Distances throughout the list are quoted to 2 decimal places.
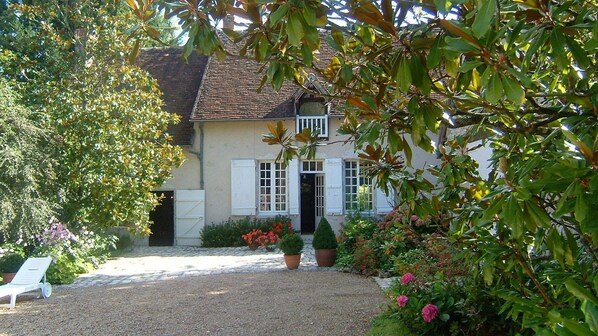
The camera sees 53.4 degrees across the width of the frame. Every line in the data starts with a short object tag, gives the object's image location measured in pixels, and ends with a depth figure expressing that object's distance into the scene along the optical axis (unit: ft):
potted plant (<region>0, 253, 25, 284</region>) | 34.42
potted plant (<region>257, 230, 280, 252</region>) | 51.39
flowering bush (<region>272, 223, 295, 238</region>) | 53.83
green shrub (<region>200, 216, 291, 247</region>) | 55.26
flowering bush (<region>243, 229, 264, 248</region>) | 51.57
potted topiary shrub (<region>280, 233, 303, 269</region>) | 38.50
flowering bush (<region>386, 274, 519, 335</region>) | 16.79
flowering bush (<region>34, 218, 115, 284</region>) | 35.72
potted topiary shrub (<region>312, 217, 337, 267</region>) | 39.27
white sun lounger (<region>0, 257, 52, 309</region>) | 29.40
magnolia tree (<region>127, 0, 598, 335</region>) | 6.91
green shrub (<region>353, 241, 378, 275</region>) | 35.09
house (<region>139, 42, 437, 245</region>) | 56.24
